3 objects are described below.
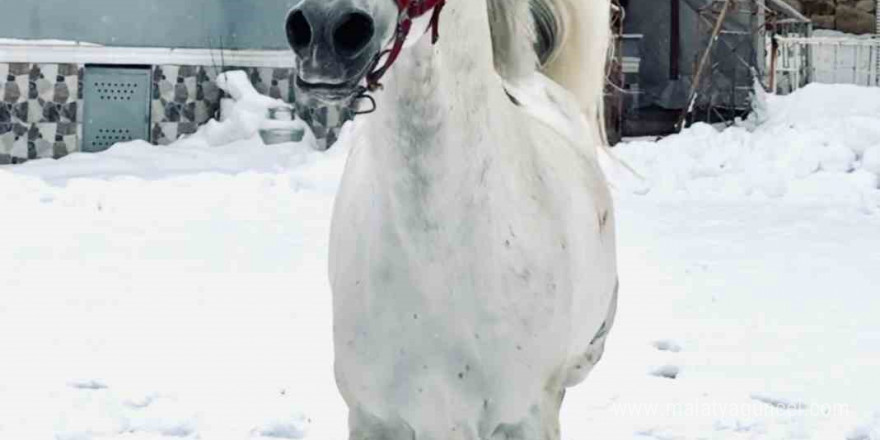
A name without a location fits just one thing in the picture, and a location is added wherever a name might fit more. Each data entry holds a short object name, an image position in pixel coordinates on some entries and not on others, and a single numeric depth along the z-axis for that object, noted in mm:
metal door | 12883
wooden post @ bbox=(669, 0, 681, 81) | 18234
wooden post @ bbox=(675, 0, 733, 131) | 15383
